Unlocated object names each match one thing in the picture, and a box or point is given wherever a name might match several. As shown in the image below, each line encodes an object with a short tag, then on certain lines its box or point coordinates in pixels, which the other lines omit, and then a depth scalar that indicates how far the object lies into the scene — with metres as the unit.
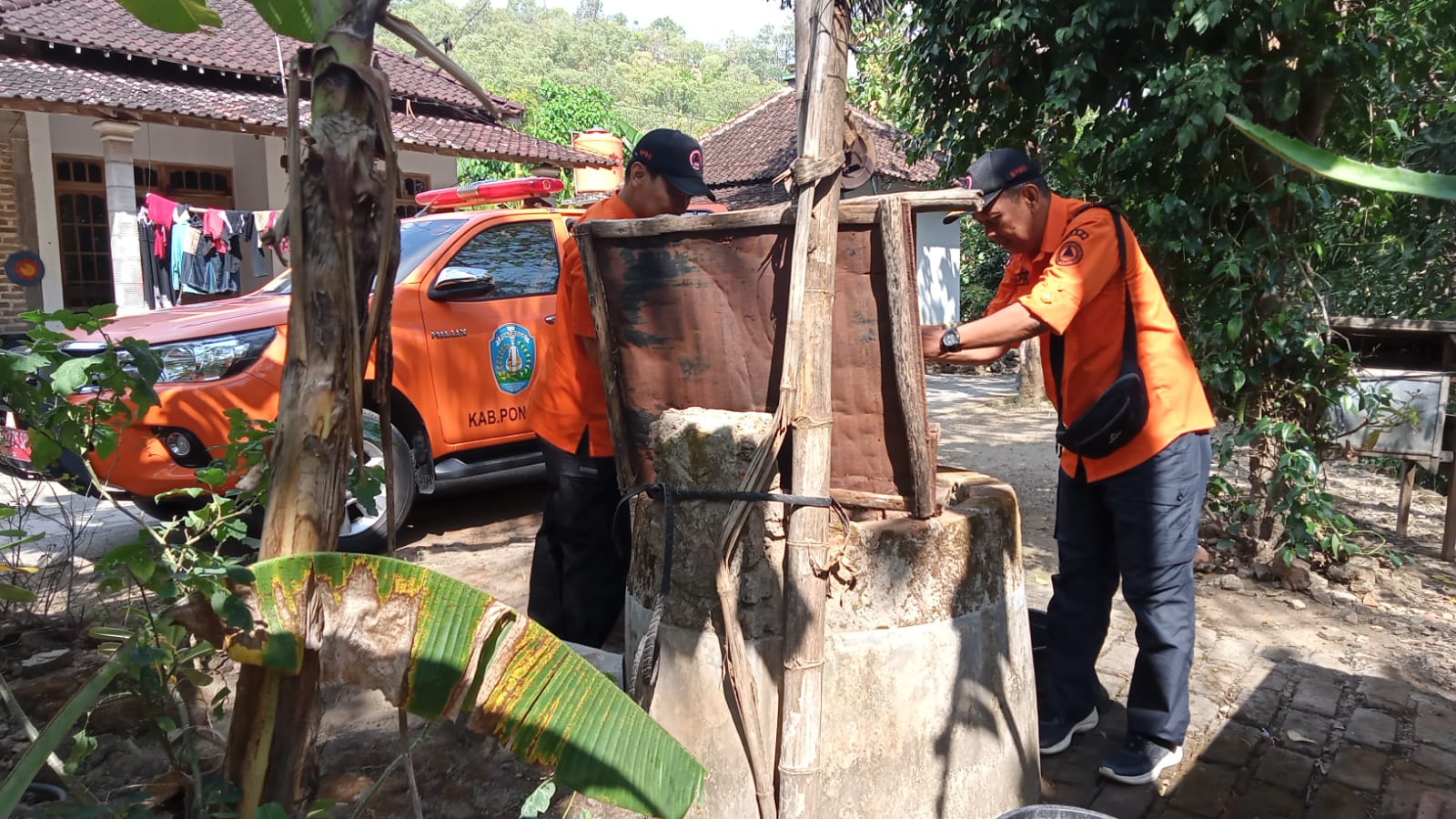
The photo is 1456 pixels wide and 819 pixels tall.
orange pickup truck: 4.56
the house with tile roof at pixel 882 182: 17.23
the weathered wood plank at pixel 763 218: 2.11
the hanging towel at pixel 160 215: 9.68
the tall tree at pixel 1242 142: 4.29
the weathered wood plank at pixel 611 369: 2.39
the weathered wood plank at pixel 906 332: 2.08
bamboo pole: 2.04
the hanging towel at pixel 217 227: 9.65
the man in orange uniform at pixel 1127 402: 2.71
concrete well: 2.19
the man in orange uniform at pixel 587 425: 3.26
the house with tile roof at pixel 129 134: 9.32
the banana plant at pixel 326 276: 1.57
